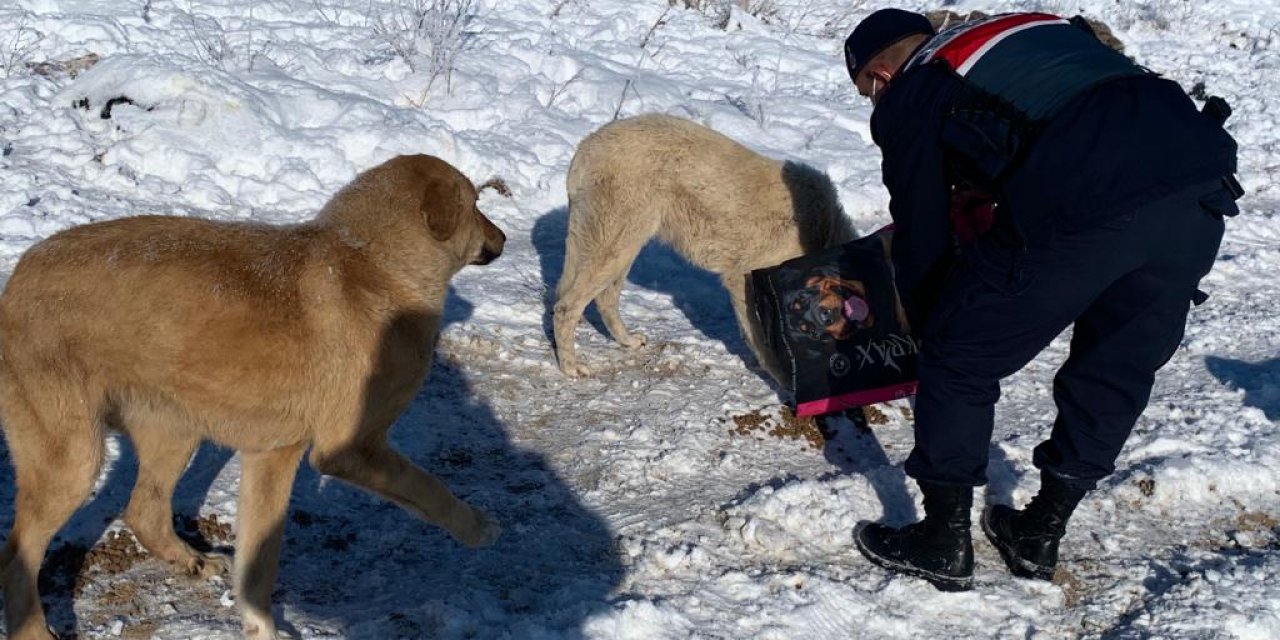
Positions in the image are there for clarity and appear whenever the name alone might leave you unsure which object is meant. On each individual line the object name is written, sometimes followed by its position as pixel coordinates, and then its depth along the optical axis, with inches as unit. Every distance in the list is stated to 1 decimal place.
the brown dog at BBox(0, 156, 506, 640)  127.5
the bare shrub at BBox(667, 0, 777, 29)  518.6
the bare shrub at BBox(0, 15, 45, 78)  327.6
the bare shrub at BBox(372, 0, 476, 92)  372.8
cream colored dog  234.7
